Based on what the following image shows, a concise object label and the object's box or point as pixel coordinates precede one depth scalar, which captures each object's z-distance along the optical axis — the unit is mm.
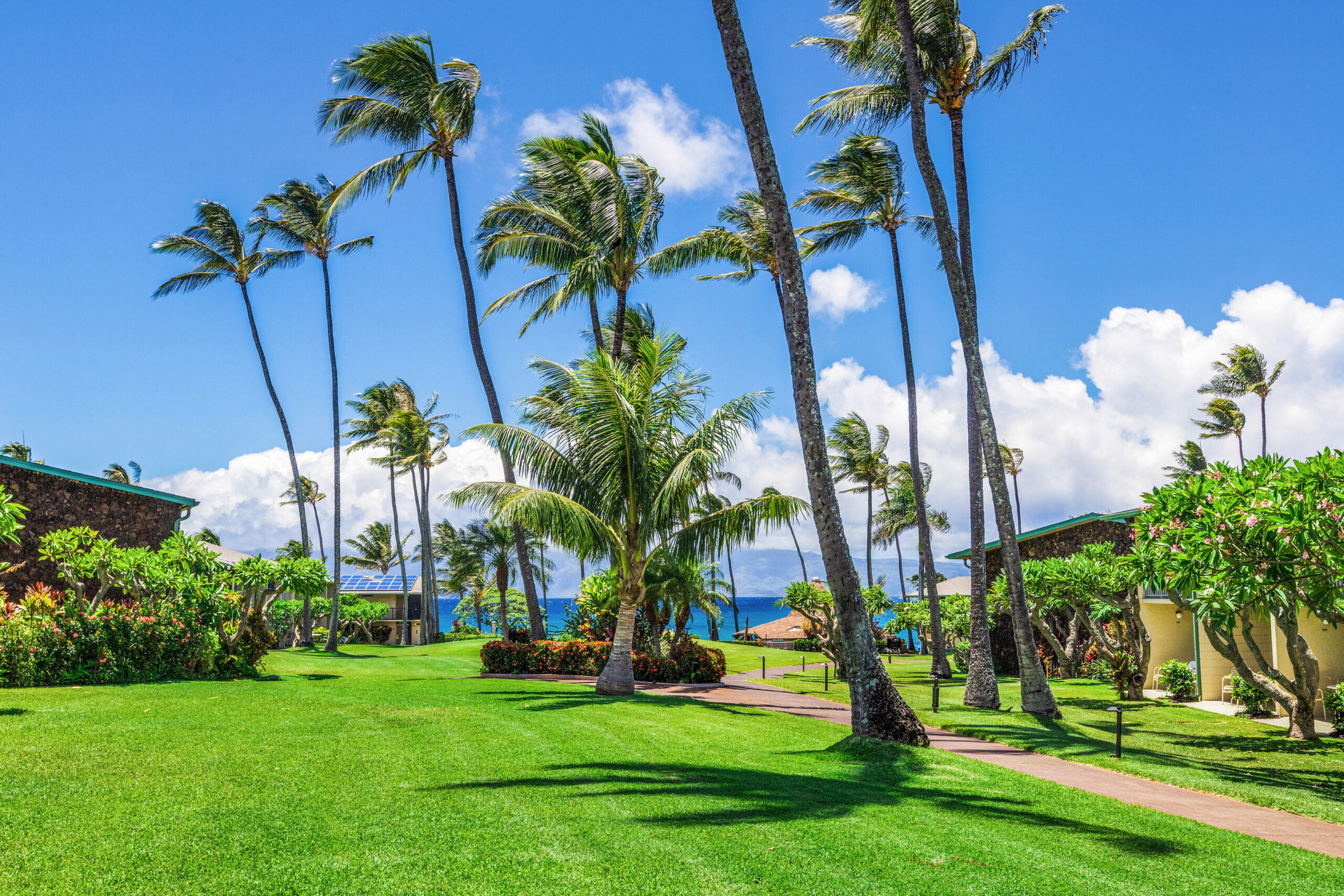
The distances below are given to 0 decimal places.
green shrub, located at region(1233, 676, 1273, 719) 16344
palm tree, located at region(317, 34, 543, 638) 20469
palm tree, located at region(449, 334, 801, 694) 15562
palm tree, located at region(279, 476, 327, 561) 59250
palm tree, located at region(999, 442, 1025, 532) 55938
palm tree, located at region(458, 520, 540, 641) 38906
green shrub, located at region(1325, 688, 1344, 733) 13211
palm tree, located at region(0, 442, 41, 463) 41281
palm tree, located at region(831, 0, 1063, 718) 15414
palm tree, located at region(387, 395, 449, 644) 42719
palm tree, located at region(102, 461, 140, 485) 54281
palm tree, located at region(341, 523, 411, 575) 64000
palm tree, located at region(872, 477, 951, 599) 52656
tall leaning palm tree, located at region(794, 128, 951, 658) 21297
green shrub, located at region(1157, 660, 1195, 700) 19547
